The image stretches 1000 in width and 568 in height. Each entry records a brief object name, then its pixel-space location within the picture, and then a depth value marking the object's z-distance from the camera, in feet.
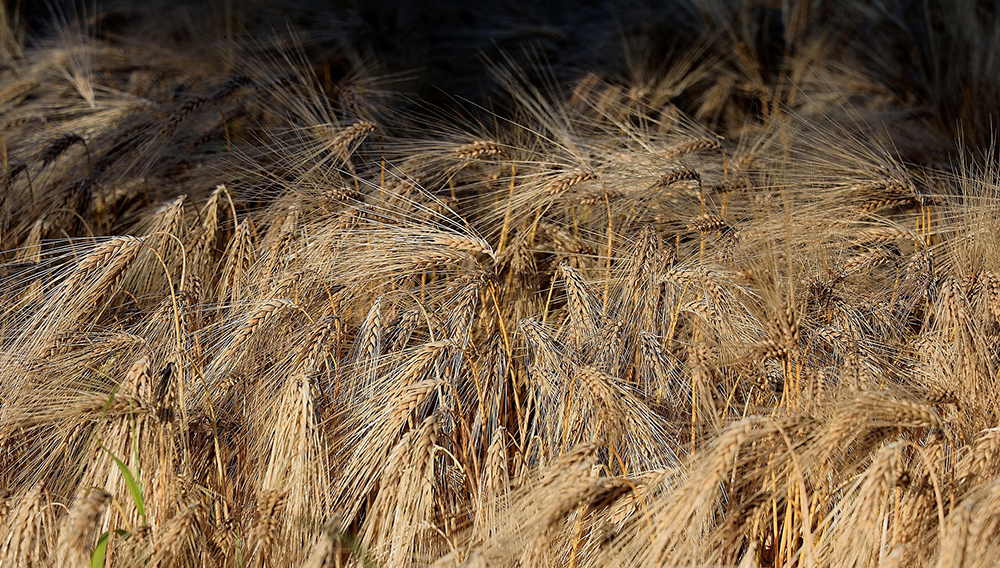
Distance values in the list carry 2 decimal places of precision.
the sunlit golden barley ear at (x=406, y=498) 15.17
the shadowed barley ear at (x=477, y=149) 16.10
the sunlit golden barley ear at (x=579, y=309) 15.69
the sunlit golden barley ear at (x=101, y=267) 15.51
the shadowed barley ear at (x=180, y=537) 15.07
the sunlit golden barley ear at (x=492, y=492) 15.24
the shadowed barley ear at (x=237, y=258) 16.04
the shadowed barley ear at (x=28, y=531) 15.06
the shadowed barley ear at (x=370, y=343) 15.54
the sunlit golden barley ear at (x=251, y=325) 15.53
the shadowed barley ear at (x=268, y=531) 15.12
